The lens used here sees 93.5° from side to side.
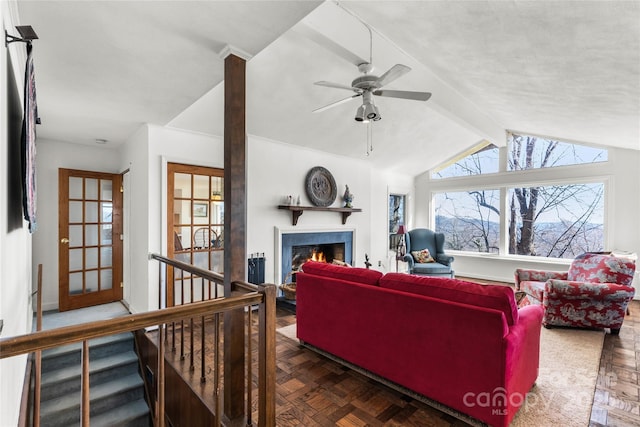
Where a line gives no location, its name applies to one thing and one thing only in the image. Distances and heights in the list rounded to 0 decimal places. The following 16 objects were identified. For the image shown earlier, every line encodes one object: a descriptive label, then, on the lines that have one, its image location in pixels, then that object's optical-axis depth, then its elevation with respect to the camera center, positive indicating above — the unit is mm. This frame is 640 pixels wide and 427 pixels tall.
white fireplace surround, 4426 -580
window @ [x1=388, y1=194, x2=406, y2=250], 6879 -93
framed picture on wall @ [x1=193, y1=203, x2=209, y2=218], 3701 +30
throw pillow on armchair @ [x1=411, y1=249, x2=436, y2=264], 5778 -851
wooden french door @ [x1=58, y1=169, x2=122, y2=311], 3812 -359
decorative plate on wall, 4863 +423
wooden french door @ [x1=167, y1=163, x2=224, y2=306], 3486 -98
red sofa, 1796 -859
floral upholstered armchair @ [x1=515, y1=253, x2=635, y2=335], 3230 -934
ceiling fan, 2500 +1053
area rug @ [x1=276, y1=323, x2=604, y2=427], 1976 -1352
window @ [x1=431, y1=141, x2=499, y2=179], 6219 +1068
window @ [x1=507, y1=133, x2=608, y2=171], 5152 +1073
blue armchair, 5690 -687
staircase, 2447 -1574
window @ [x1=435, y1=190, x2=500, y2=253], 6219 -154
